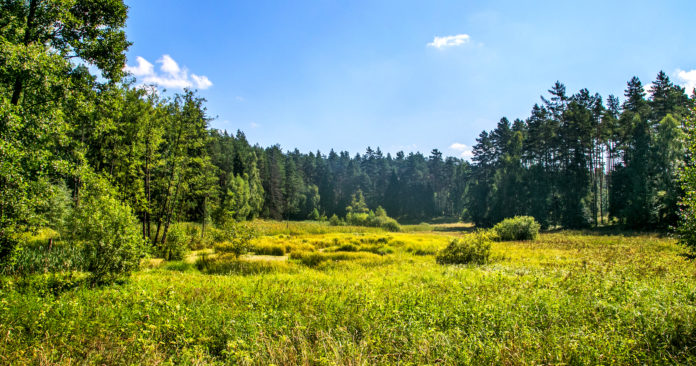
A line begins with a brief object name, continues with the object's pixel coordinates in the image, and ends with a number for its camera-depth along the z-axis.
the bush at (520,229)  29.41
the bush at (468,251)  15.61
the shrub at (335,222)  52.59
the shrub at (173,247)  16.80
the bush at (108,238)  9.22
